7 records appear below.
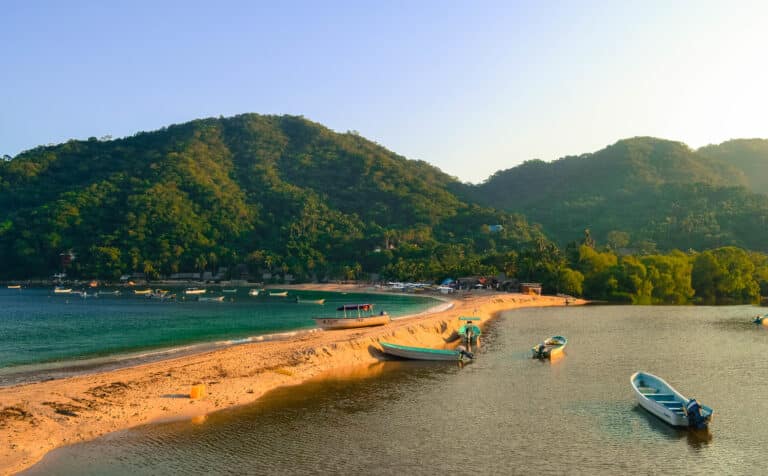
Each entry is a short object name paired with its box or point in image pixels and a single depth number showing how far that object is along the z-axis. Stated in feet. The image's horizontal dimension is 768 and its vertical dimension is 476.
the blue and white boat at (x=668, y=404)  73.20
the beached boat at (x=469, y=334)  147.13
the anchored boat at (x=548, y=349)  124.47
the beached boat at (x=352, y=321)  170.81
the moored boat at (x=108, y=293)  375.29
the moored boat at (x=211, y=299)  323.37
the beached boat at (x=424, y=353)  122.21
